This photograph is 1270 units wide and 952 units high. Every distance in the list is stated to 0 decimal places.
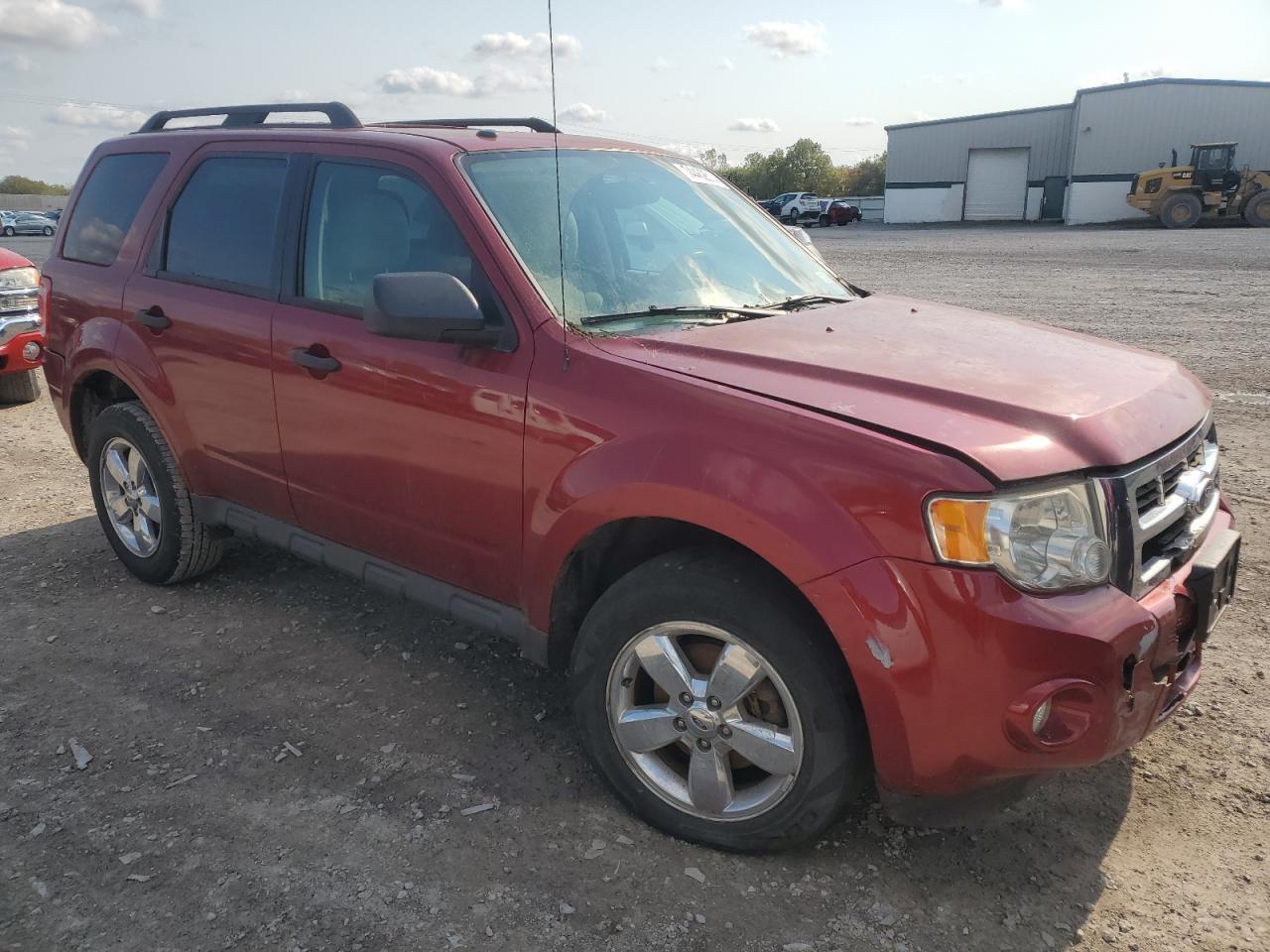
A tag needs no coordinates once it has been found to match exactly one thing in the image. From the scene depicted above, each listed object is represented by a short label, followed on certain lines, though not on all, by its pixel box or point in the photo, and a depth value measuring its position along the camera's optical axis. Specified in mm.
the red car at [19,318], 7715
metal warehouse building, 41250
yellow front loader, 31219
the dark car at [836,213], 47844
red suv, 2150
